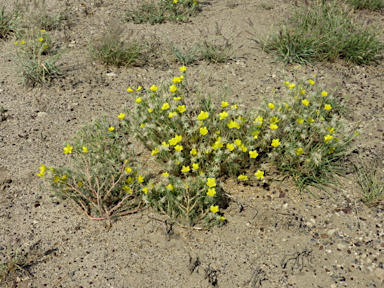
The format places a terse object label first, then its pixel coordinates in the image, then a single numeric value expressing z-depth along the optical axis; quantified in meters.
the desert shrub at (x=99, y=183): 2.91
